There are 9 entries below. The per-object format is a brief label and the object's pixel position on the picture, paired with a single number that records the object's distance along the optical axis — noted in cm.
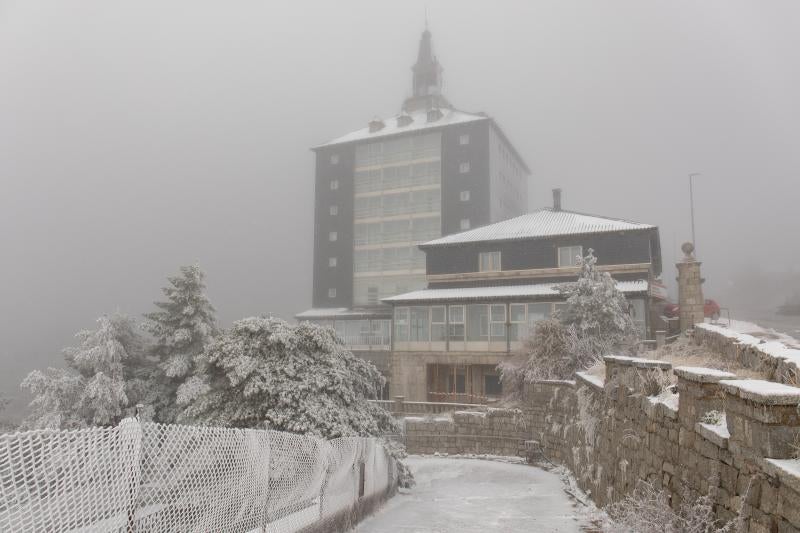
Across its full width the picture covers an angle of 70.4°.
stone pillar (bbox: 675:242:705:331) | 2411
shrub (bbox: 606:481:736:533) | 505
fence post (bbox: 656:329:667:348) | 2388
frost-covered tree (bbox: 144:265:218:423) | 2388
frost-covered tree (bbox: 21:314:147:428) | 2267
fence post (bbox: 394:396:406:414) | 2553
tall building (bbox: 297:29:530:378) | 5219
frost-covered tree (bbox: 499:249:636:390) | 2314
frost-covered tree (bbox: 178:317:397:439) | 1296
